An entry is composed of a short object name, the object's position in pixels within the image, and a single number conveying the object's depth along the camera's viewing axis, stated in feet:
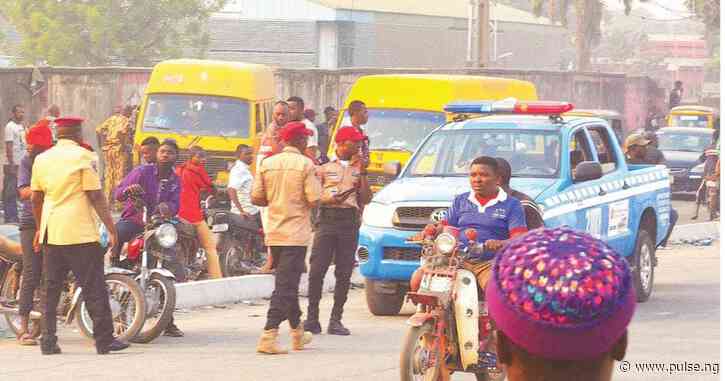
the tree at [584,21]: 225.35
